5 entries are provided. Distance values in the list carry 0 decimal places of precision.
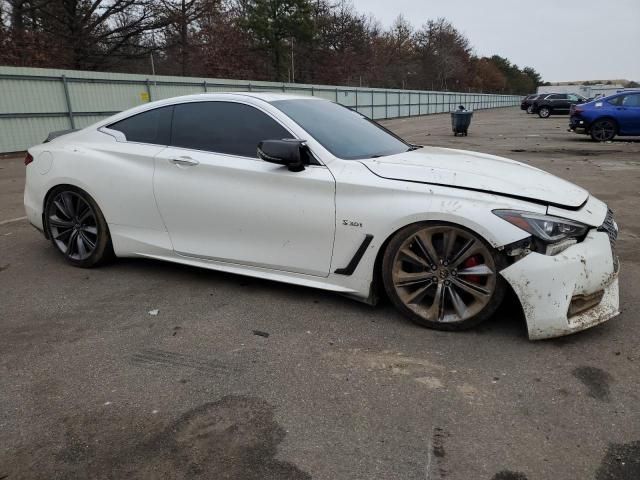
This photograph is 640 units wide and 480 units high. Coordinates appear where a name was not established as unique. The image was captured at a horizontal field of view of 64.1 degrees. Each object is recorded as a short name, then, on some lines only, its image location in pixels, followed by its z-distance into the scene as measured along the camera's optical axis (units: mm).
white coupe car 2941
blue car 16094
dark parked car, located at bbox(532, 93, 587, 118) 36906
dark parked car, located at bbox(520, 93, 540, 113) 43756
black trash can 20672
